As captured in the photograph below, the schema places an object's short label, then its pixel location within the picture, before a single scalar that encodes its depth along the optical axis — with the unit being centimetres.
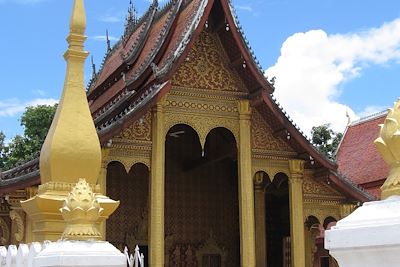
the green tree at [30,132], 2727
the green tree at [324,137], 3372
